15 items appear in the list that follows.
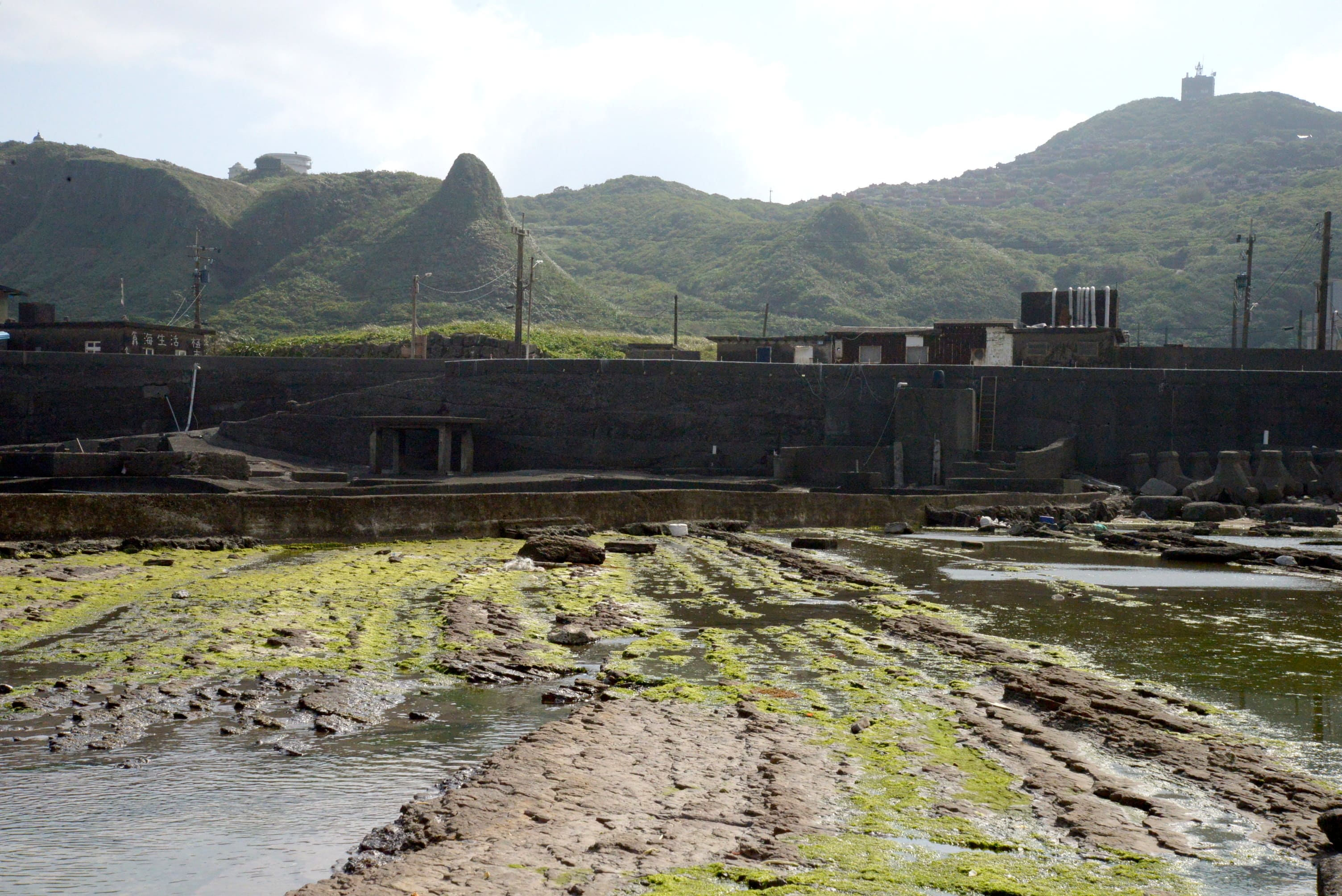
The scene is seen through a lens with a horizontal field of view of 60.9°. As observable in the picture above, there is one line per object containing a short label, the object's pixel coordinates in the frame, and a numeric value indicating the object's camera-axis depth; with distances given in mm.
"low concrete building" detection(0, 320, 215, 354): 50750
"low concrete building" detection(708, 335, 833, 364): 49281
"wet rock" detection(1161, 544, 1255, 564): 18797
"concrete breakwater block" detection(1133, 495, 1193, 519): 28922
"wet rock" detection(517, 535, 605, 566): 15836
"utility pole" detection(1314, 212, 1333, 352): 42719
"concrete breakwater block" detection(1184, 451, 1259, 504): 30703
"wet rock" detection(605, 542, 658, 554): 17688
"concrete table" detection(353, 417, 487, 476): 36312
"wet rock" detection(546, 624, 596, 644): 10094
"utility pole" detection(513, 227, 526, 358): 47406
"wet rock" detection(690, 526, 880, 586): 15516
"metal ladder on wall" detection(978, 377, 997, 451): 36375
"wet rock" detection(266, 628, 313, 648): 9695
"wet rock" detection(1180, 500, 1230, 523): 27844
